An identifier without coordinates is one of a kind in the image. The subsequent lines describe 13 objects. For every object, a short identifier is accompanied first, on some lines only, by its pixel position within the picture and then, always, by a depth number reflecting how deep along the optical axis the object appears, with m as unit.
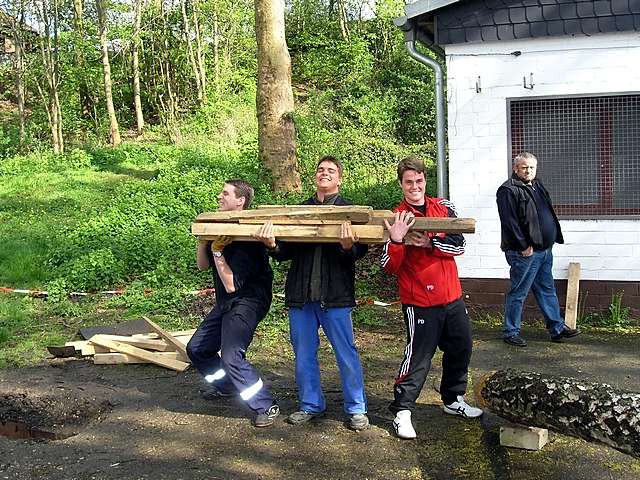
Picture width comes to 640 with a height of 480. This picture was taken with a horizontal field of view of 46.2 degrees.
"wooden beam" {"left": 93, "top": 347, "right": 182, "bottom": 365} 7.40
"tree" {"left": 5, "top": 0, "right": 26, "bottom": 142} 23.74
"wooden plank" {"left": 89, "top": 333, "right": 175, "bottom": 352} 7.56
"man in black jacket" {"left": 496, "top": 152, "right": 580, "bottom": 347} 7.69
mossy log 3.98
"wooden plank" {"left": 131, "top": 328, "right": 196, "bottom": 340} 7.90
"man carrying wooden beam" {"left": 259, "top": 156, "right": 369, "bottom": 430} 5.19
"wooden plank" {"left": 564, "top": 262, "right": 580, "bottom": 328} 8.39
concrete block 4.71
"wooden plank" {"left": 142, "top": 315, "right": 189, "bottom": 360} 7.32
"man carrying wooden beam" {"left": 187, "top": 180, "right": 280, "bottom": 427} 5.37
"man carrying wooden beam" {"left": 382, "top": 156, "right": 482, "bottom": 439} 5.05
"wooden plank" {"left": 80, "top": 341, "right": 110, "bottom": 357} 7.61
